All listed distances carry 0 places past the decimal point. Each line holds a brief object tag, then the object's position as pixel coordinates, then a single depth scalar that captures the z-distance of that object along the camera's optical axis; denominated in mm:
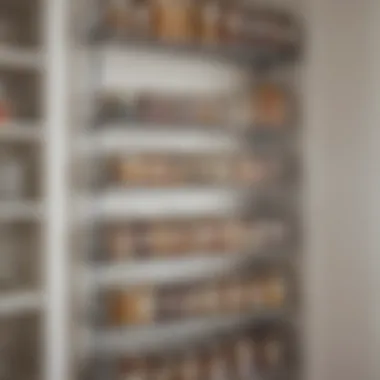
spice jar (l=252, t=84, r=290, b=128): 3014
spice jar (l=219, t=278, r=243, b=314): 2863
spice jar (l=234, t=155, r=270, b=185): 2951
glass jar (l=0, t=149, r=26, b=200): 2590
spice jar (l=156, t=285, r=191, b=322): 2705
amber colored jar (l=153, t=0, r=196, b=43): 2717
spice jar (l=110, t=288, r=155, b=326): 2613
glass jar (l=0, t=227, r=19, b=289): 2658
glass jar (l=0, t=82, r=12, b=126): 2488
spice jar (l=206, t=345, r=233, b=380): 2812
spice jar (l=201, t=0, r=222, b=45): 2826
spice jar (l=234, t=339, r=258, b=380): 2883
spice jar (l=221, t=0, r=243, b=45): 2877
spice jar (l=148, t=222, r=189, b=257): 2707
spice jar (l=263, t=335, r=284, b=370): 2971
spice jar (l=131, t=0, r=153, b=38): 2662
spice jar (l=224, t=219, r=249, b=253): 2895
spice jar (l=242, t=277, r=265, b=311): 2926
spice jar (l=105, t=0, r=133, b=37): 2617
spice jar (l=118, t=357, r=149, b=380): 2613
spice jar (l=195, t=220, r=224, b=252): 2824
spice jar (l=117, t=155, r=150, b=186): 2637
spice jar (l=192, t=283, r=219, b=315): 2795
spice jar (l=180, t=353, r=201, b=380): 2744
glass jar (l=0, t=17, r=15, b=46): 2691
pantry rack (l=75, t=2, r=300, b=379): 2631
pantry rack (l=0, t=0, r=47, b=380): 2500
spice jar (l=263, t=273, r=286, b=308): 2979
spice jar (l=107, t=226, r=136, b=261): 2611
